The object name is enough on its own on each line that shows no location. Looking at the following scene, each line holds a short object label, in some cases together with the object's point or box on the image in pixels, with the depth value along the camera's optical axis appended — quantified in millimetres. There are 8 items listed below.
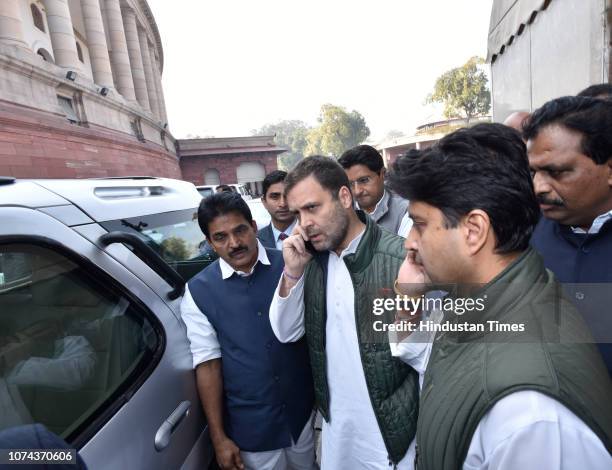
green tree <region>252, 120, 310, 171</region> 87938
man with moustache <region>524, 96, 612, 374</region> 1471
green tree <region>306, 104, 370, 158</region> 53312
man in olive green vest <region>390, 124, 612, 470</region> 649
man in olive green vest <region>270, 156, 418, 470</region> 1459
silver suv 1145
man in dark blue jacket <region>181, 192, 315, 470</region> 1707
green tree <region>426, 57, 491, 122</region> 36062
